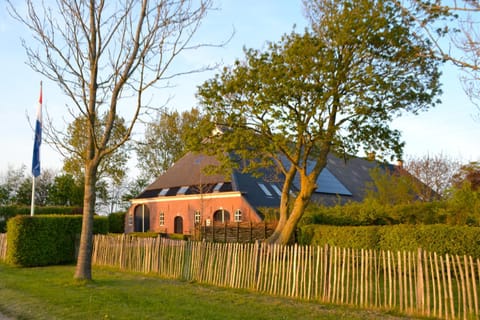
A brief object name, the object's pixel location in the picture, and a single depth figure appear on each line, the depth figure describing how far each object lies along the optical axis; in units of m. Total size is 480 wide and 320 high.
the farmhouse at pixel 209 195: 34.84
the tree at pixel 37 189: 50.28
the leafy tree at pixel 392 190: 27.34
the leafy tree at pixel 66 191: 47.50
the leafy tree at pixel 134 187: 57.66
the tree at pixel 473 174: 19.49
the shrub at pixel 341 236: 16.84
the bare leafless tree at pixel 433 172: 36.19
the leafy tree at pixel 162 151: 53.38
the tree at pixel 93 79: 13.22
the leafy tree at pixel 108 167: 44.44
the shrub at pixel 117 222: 42.16
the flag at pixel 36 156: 20.43
